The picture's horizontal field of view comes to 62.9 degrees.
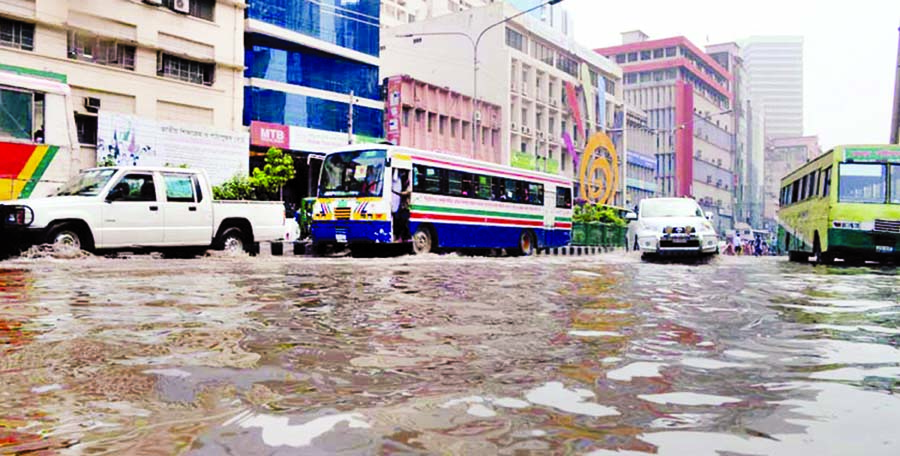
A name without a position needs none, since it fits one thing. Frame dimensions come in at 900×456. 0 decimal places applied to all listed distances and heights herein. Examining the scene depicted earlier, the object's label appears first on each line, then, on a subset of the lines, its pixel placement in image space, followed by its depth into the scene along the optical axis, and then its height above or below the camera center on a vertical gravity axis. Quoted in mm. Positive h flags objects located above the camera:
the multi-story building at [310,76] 34469 +7755
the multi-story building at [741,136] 115500 +16070
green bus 16375 +689
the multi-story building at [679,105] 91438 +16351
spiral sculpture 64250 +5595
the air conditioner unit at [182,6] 29688 +8988
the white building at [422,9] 68000 +21913
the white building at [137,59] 25578 +6402
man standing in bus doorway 17797 +632
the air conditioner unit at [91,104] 26641 +4421
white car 17875 +75
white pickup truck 11680 +207
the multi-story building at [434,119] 42781 +7019
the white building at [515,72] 53875 +12116
